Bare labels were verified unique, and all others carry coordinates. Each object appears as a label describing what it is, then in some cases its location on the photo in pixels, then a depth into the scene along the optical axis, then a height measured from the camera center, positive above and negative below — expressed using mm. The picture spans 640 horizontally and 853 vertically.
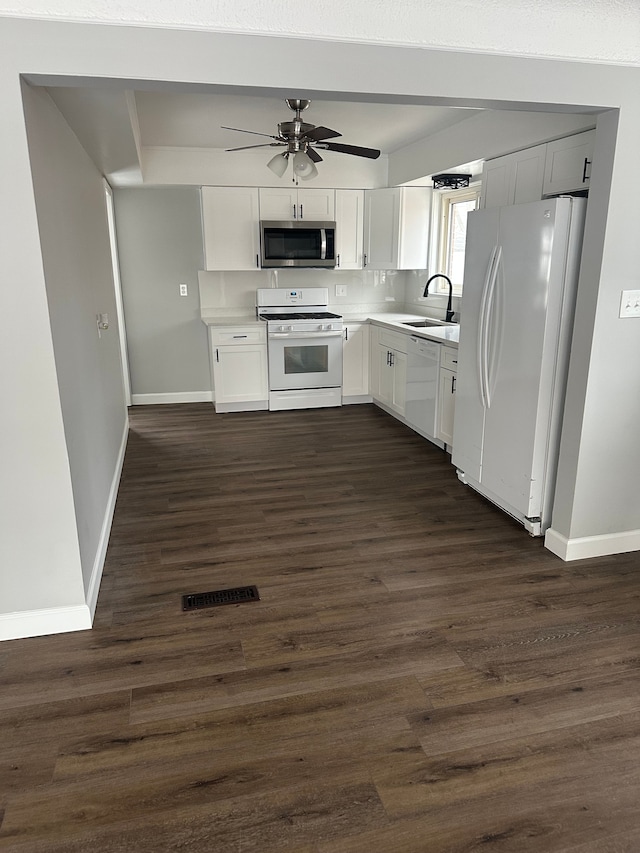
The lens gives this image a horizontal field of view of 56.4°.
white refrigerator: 2992 -426
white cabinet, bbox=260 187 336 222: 5797 +581
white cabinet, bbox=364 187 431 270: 5711 +373
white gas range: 5832 -786
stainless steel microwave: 5801 +208
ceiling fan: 3727 +784
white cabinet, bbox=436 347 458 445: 4387 -931
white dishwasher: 4684 -944
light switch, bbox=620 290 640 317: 2809 -176
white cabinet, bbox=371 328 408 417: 5360 -963
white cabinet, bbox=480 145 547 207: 3559 +534
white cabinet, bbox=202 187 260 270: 5672 +348
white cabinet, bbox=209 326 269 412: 5777 -961
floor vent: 2725 -1493
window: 5504 +293
